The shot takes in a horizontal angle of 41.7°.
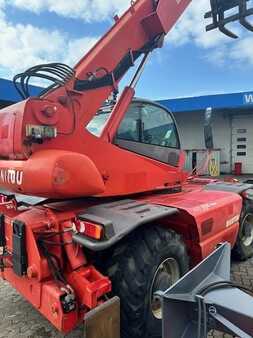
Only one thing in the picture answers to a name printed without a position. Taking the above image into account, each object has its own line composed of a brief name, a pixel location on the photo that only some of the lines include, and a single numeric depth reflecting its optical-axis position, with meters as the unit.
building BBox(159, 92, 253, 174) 17.73
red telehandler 2.66
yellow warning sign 14.51
